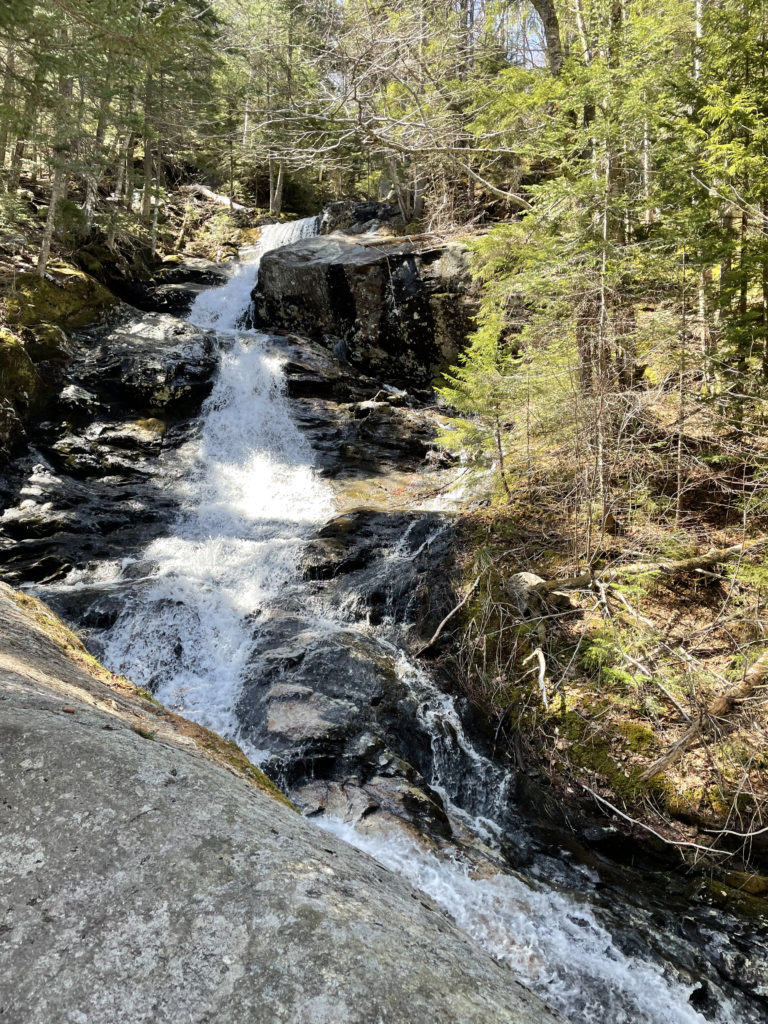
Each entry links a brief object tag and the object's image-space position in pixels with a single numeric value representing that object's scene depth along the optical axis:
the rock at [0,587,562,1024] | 1.50
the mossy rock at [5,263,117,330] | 14.06
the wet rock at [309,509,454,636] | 8.88
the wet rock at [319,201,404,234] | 21.44
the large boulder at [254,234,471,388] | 16.28
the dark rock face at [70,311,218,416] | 14.41
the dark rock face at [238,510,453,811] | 6.35
